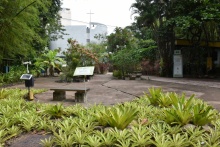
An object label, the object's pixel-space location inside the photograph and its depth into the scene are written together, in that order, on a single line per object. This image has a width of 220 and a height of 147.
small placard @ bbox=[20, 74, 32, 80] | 6.24
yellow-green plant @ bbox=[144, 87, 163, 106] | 5.20
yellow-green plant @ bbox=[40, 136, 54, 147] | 3.09
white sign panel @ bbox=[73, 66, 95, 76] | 5.91
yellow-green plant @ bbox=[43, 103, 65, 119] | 4.34
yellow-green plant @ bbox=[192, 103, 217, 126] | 3.48
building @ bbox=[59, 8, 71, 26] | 43.12
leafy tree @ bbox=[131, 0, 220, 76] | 12.96
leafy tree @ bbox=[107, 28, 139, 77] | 16.27
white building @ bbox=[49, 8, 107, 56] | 36.62
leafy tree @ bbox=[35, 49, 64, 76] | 17.16
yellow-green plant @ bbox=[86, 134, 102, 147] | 2.94
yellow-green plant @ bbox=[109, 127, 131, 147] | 2.93
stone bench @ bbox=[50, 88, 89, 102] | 6.21
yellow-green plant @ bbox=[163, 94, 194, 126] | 3.49
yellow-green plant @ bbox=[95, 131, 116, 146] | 2.99
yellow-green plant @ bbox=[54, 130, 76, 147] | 3.05
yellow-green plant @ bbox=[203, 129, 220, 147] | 2.90
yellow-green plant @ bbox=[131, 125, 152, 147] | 2.94
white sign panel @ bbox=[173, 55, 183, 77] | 16.11
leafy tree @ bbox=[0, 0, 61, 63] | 9.43
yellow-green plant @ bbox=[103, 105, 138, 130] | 3.39
